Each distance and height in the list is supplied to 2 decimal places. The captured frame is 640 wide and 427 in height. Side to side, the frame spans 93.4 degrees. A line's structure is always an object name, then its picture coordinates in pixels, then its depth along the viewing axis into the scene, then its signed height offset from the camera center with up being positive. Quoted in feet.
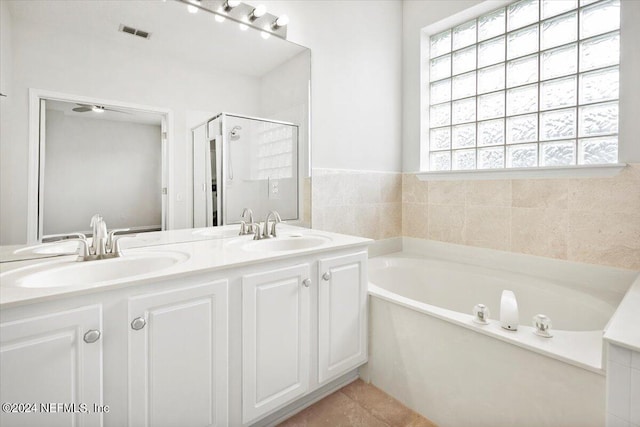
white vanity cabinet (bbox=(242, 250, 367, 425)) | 4.05 -1.79
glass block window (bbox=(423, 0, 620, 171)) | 6.07 +2.90
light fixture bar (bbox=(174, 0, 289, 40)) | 5.54 +3.85
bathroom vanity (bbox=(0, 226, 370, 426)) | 2.72 -1.41
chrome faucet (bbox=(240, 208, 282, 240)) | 5.84 -0.33
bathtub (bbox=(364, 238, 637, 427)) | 3.52 -1.92
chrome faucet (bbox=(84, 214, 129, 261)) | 4.05 -0.47
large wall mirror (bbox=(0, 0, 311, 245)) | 3.93 +1.49
